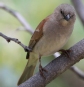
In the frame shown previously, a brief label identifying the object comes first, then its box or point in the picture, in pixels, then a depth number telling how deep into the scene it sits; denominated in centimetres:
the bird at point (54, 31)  413
